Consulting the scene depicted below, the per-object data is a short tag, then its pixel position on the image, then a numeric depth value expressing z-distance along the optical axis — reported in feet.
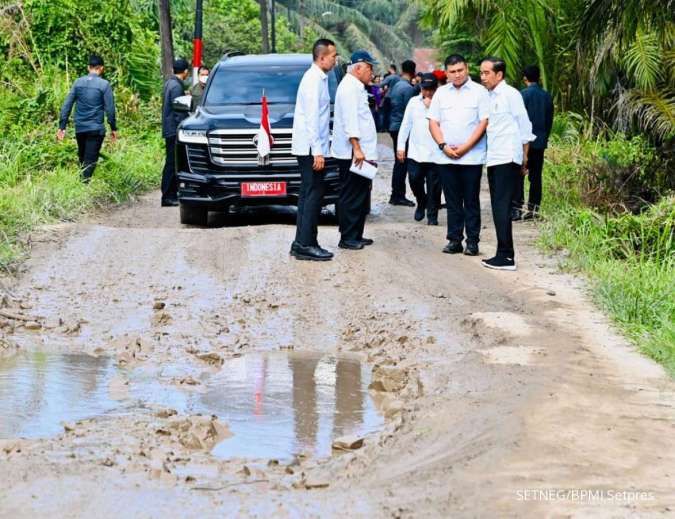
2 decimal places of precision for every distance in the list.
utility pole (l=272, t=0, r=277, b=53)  170.41
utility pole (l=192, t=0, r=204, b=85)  86.05
